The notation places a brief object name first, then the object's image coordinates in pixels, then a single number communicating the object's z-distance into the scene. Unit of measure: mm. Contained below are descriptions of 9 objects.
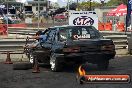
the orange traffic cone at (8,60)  16248
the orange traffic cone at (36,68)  13367
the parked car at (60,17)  73950
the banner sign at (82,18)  19703
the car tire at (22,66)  14141
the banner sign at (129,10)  22184
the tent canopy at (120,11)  35734
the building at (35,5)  106188
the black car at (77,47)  12977
